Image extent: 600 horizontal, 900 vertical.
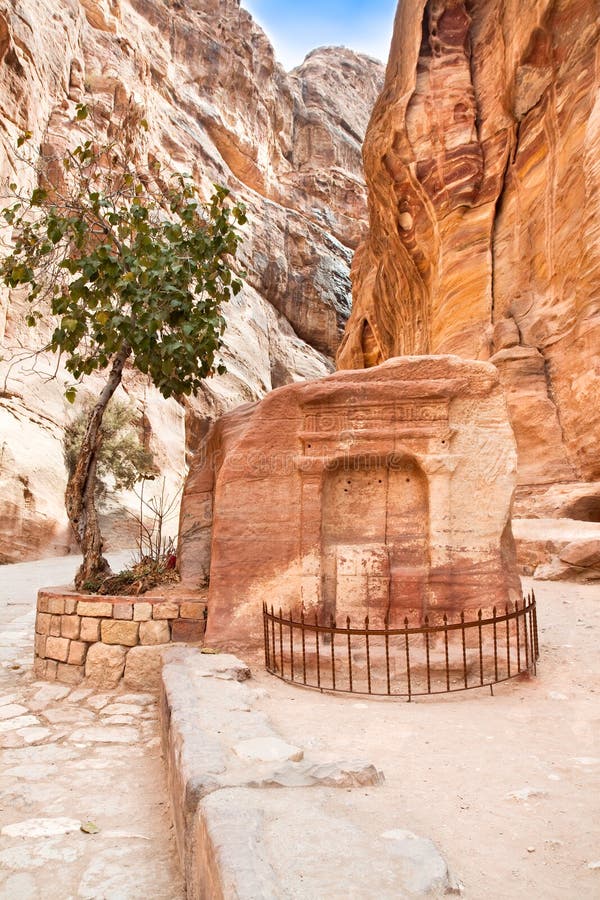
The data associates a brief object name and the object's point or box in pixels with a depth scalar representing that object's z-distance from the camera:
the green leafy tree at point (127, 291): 7.01
